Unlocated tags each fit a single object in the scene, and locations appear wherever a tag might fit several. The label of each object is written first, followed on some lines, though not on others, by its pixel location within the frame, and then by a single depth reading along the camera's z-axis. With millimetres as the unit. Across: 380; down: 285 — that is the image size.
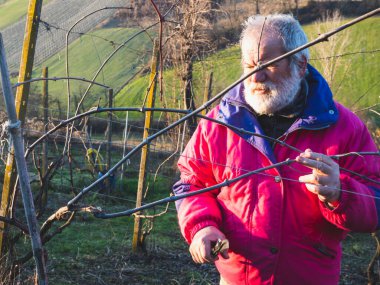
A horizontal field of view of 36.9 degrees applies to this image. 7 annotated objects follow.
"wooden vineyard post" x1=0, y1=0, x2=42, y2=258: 3562
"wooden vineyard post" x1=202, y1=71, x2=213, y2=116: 8727
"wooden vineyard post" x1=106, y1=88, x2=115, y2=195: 6311
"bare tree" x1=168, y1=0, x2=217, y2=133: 7105
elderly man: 2174
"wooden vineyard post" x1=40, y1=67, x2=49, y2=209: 7062
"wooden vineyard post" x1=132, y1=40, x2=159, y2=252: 5078
